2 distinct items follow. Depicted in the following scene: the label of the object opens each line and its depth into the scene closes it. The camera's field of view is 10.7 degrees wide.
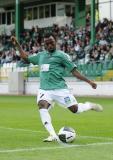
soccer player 12.00
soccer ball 11.74
